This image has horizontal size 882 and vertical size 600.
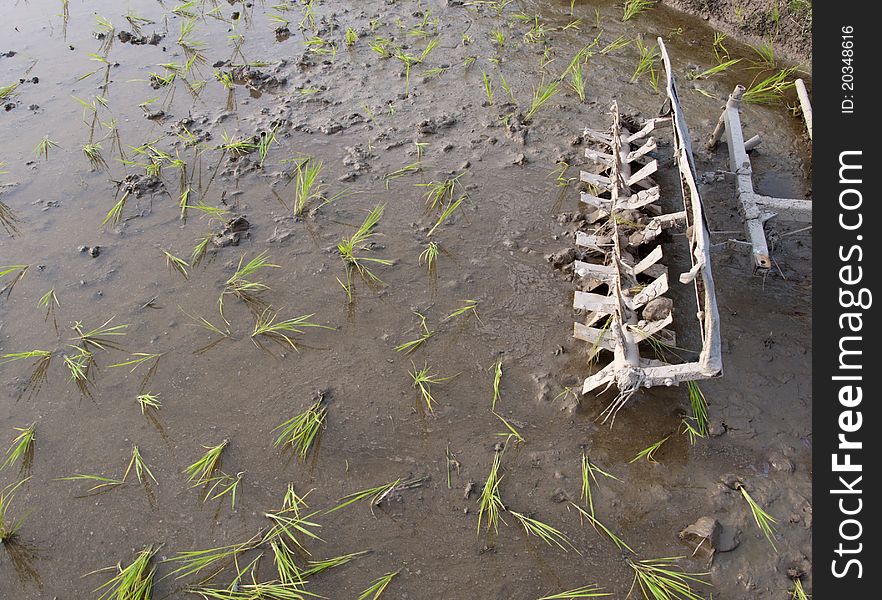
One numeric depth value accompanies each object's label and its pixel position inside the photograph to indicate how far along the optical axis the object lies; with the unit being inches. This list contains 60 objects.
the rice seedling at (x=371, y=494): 119.2
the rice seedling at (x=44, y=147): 210.1
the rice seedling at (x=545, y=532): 111.7
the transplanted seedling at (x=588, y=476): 117.5
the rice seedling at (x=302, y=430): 129.0
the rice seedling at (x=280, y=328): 150.8
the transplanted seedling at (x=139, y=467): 124.9
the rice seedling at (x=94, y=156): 205.0
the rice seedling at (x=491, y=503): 115.3
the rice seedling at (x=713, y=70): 227.9
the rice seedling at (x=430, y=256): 166.9
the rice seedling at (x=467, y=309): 153.9
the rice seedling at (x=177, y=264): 168.1
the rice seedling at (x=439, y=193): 186.1
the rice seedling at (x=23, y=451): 128.3
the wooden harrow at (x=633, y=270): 117.3
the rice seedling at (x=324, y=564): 109.4
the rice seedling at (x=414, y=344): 147.3
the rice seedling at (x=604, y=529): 110.9
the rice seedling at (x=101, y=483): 123.4
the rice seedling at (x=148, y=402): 136.9
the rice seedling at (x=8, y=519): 116.1
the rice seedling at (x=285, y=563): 108.0
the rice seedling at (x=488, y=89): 223.9
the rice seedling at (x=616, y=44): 247.9
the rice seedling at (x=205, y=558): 110.4
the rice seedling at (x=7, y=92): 236.9
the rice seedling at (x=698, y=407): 127.6
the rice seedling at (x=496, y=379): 134.9
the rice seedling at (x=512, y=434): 127.6
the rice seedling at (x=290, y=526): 114.0
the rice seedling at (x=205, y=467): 124.3
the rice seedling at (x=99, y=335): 150.6
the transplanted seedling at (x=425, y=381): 136.3
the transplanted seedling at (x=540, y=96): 215.6
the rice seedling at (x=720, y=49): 243.8
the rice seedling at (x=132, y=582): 106.4
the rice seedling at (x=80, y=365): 142.6
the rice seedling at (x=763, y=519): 110.8
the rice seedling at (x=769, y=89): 217.2
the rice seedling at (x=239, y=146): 205.9
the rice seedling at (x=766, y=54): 237.0
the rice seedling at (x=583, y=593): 104.6
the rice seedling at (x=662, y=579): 103.3
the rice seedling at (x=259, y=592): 106.0
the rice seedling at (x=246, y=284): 160.9
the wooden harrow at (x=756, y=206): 144.7
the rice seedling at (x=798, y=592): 101.9
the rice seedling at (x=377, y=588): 106.3
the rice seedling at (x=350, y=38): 261.7
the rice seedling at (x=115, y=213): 183.2
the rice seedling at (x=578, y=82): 224.1
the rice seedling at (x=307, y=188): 184.1
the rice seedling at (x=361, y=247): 166.8
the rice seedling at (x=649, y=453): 124.0
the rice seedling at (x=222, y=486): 121.4
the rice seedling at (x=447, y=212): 178.4
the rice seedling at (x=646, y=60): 234.7
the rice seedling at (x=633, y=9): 267.1
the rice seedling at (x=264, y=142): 203.8
